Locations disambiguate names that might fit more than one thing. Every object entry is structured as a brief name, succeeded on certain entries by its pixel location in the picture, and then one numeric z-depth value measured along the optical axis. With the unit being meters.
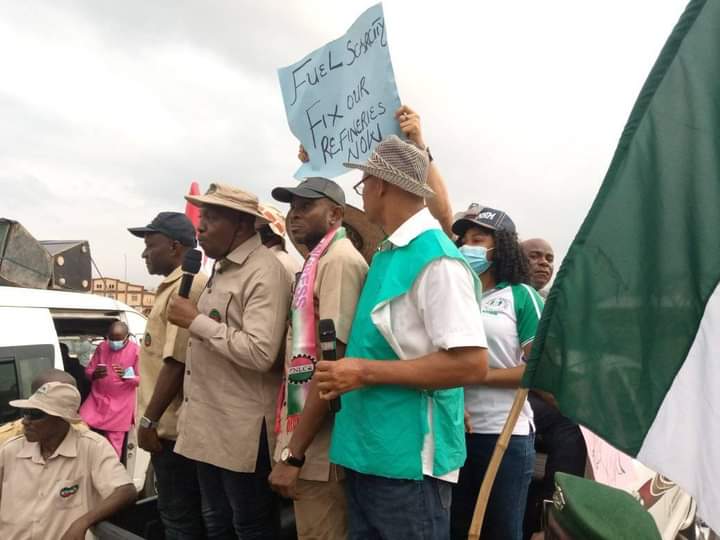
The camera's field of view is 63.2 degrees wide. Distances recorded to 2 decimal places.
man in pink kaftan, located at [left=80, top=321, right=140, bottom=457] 5.51
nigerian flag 1.41
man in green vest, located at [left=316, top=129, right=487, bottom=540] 1.66
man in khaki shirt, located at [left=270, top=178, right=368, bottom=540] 1.99
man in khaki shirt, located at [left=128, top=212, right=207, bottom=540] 2.72
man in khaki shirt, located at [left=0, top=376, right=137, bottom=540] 2.89
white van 4.10
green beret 1.65
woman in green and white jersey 2.38
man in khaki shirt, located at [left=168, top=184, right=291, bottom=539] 2.32
